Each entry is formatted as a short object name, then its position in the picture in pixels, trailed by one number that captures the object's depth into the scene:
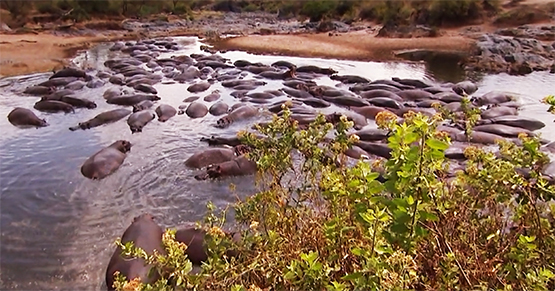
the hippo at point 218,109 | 12.20
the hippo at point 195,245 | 5.29
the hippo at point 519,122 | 10.77
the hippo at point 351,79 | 16.20
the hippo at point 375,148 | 8.98
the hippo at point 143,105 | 12.28
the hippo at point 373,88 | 14.32
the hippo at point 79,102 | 12.82
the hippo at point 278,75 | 16.84
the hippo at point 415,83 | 15.16
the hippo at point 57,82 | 15.09
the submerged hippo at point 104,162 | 8.34
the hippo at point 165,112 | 11.68
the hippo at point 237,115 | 11.32
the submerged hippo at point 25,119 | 11.29
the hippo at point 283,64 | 19.22
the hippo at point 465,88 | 14.73
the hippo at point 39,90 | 14.34
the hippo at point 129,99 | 13.16
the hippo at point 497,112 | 11.68
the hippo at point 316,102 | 13.00
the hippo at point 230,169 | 8.25
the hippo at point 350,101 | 12.80
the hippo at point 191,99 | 13.47
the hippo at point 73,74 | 16.30
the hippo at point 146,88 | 14.30
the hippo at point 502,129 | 10.10
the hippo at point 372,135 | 9.82
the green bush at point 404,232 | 2.43
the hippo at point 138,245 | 5.00
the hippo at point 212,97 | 13.58
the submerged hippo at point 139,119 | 10.89
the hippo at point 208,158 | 8.83
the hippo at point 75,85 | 14.77
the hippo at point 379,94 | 13.50
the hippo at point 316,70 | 18.20
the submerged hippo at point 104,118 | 11.09
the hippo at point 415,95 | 13.70
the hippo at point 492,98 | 13.29
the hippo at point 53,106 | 12.50
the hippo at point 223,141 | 9.80
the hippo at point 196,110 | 12.04
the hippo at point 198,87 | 14.84
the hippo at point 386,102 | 12.62
